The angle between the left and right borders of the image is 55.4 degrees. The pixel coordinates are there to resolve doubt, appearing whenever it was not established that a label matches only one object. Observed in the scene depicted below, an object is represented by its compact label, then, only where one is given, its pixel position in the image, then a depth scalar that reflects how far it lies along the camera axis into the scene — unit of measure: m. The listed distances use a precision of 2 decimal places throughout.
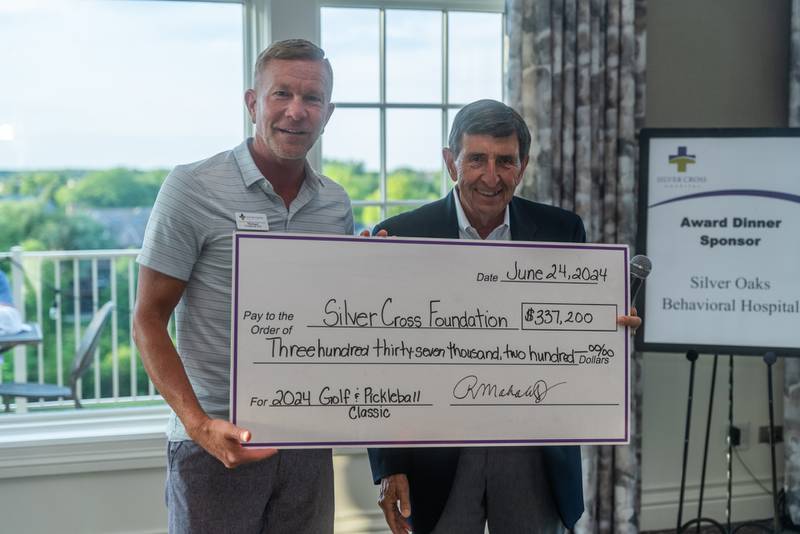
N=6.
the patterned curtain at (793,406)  3.16
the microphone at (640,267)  1.56
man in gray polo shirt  1.46
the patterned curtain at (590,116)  2.86
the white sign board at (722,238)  2.76
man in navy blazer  1.56
